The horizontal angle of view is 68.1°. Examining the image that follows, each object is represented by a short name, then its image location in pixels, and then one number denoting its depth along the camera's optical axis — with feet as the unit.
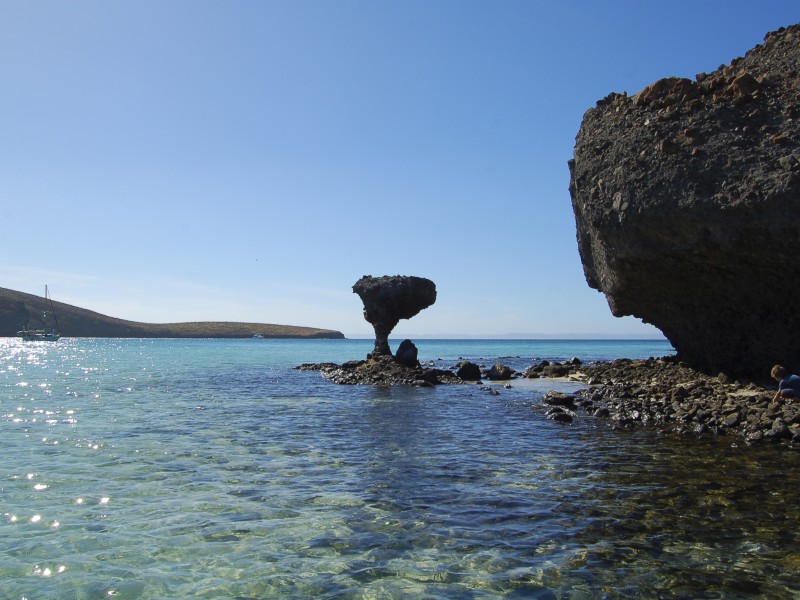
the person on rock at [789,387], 67.05
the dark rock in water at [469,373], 155.94
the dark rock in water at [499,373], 156.66
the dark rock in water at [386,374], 143.64
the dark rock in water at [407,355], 169.19
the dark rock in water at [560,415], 77.30
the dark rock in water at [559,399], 90.38
